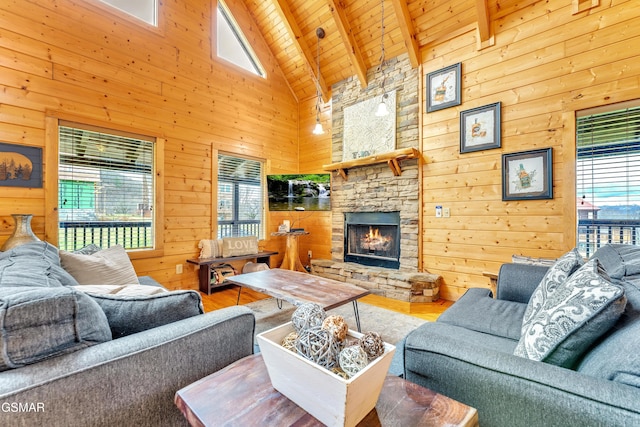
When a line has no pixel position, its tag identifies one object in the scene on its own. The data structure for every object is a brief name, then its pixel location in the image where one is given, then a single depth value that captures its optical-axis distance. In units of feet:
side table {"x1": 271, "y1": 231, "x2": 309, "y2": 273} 14.25
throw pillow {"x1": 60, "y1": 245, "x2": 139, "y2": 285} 6.61
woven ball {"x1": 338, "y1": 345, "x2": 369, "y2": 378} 2.22
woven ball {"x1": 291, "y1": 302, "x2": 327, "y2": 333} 2.69
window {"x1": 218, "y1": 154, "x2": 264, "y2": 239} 13.76
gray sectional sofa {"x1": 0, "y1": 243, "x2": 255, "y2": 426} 2.25
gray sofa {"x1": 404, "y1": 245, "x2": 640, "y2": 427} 2.29
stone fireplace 11.75
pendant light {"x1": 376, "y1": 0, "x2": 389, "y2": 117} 10.59
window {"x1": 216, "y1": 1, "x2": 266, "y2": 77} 13.67
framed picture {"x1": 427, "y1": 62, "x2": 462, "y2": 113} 10.93
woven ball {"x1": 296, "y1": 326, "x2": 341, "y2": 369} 2.38
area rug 8.38
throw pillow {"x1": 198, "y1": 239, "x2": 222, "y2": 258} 12.41
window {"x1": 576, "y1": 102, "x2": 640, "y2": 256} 7.92
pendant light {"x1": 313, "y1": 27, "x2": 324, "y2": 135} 13.05
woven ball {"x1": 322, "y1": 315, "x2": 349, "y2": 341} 2.61
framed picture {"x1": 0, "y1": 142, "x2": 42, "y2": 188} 8.33
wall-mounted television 14.15
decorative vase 7.86
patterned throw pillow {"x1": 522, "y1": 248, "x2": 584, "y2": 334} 4.54
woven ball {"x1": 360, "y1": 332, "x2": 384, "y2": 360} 2.39
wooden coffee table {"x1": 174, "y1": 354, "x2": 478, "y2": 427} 2.27
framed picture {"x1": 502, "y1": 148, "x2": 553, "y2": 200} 8.99
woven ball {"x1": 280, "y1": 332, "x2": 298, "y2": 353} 2.60
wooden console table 11.93
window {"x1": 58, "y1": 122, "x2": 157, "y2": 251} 9.55
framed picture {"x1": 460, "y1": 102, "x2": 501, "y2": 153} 9.99
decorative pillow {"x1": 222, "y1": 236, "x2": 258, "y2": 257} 12.82
